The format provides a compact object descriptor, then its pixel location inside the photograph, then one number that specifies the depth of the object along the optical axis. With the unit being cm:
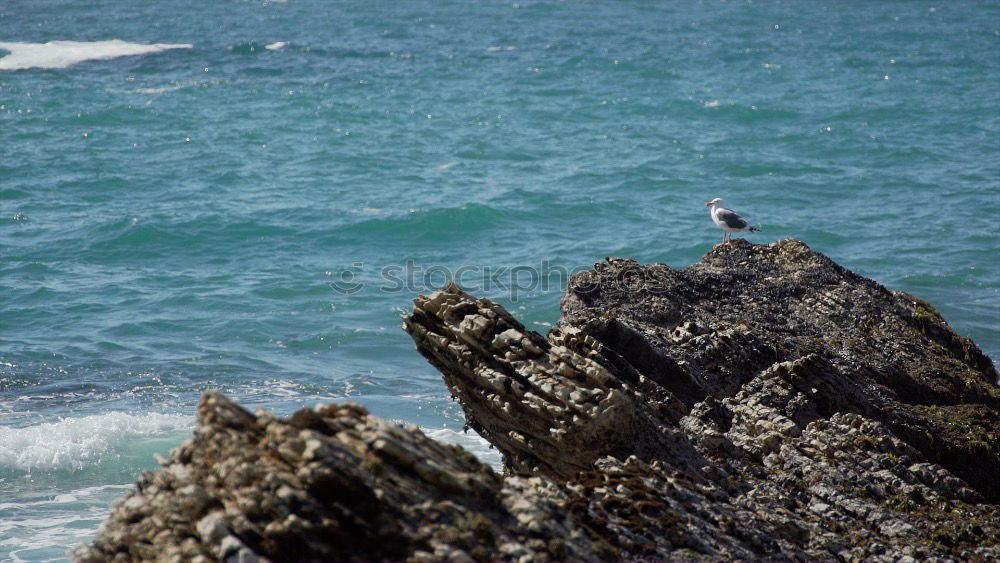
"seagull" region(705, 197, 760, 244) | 4803
